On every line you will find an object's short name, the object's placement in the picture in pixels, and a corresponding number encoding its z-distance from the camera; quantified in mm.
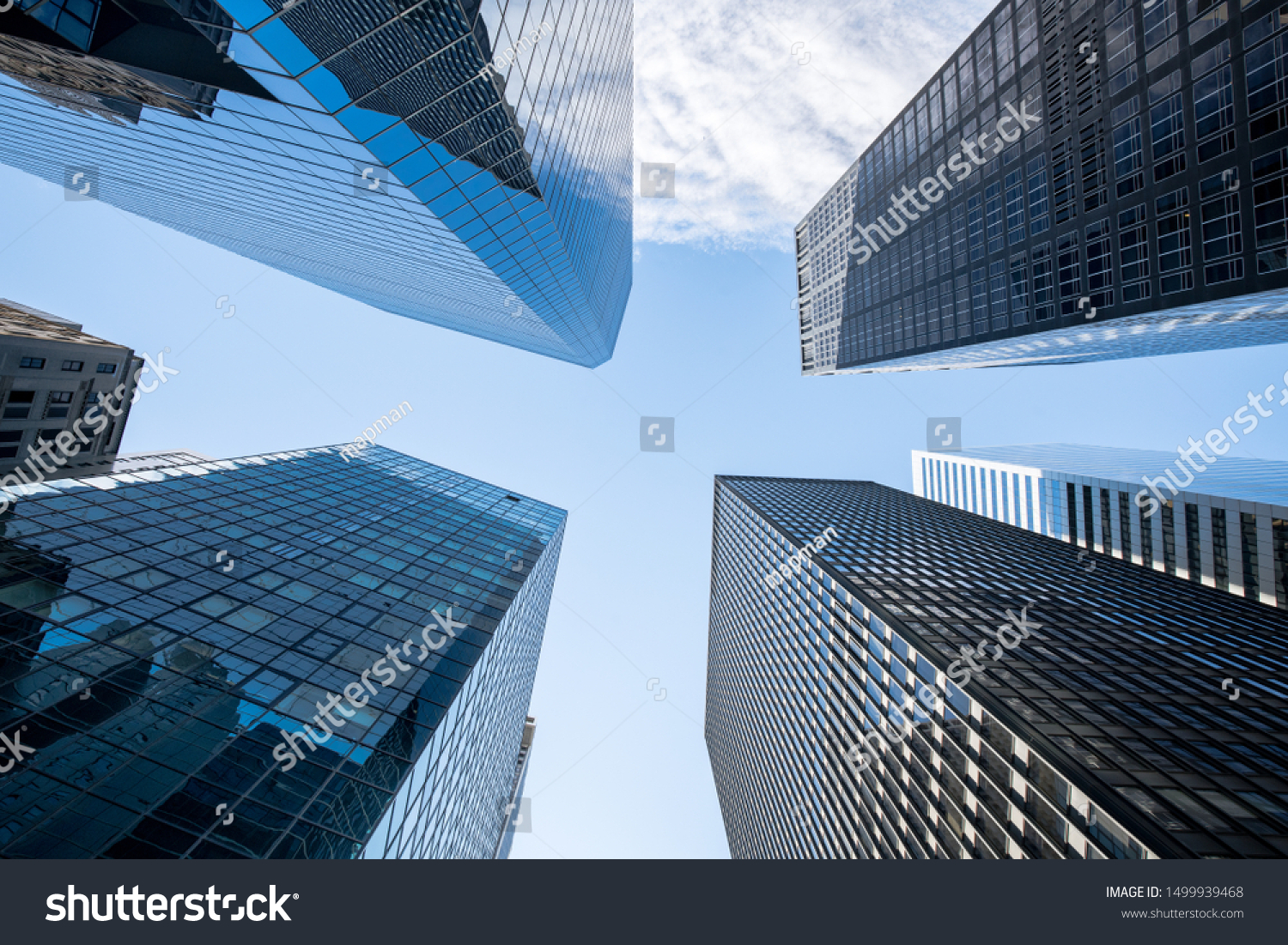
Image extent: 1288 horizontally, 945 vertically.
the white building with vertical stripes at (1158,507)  54406
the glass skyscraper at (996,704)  21453
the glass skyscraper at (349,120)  15352
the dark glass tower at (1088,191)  31489
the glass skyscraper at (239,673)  13359
